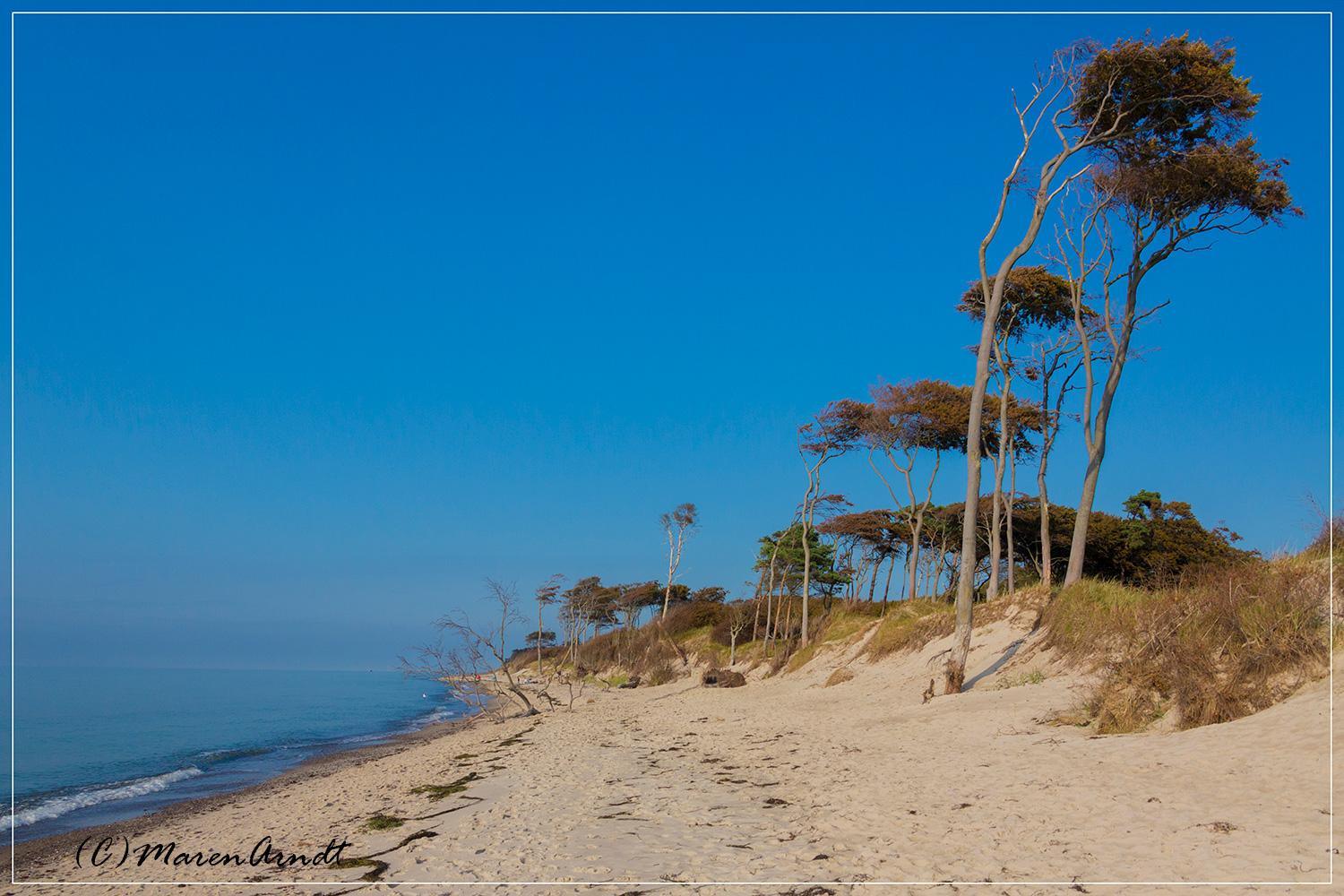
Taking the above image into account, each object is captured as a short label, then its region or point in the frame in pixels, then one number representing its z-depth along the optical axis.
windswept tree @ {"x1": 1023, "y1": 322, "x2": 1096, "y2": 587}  22.31
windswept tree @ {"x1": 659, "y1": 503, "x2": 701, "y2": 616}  43.59
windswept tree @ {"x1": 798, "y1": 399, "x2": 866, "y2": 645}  31.29
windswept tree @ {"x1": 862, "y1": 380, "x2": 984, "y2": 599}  28.69
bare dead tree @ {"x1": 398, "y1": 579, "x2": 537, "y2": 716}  22.34
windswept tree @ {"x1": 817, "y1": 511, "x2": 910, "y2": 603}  35.41
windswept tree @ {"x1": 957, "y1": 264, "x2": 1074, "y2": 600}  23.56
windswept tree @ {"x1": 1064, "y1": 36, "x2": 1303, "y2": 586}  16.16
